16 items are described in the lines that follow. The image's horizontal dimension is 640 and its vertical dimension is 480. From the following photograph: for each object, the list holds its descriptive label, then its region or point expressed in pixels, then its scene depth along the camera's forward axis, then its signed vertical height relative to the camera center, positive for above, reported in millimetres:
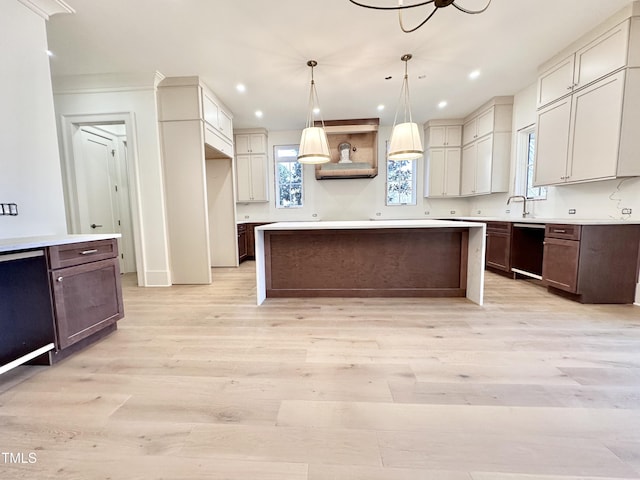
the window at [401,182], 5879 +705
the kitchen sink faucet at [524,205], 4246 +117
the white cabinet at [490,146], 4520 +1191
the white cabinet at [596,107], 2561 +1141
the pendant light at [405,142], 3107 +847
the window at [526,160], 4281 +864
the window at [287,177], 6043 +874
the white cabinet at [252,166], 5730 +1075
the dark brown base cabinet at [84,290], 1813 -550
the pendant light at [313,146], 3072 +797
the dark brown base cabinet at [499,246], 3857 -501
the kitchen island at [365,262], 3045 -559
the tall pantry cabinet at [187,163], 3533 +725
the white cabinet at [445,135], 5473 +1610
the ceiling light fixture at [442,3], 1633 +1305
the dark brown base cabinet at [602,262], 2686 -518
